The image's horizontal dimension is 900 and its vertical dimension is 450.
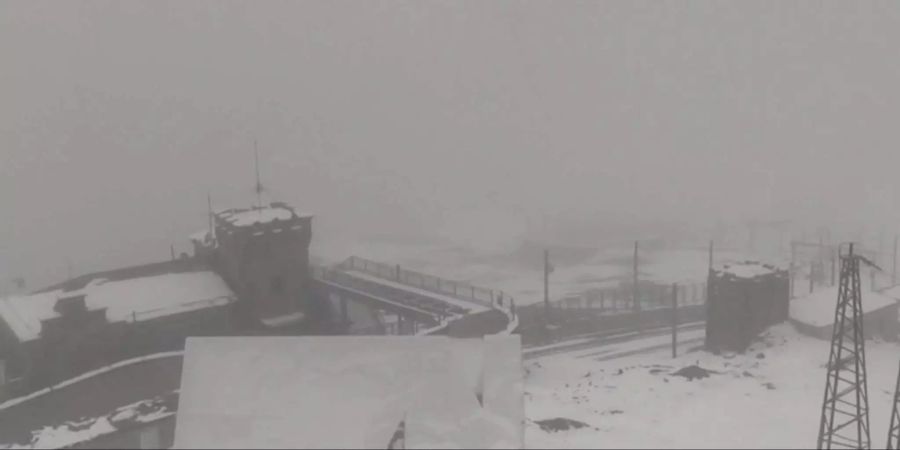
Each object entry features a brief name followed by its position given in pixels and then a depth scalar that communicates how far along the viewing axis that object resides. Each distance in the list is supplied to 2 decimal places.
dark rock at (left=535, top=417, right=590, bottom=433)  36.22
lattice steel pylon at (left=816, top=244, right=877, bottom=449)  26.42
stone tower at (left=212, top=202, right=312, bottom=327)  45.28
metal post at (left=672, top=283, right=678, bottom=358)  47.59
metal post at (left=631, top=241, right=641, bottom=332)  57.41
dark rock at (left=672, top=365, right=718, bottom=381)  43.41
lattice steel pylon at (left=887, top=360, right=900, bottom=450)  28.22
